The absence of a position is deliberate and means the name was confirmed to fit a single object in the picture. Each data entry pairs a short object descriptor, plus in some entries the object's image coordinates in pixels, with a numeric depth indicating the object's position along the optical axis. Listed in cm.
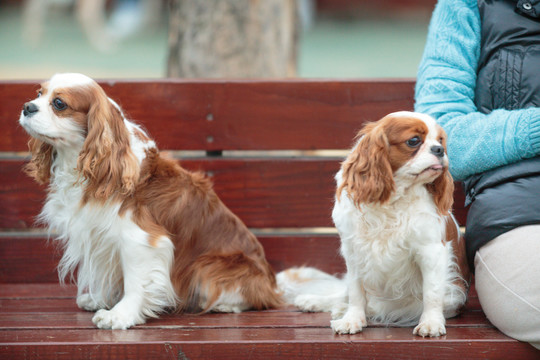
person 533
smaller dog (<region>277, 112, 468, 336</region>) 530
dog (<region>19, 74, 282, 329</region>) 570
